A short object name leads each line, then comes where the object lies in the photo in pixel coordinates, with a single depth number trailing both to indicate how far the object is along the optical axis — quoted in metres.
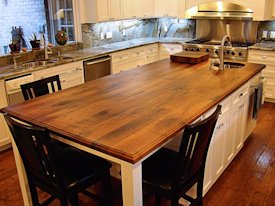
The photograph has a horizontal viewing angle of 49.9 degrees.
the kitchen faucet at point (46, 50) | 4.30
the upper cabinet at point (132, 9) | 5.28
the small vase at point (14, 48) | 4.02
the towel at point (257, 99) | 3.22
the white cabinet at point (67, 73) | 3.81
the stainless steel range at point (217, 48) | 4.85
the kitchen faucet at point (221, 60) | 3.04
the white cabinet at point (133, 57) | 4.95
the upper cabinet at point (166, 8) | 5.71
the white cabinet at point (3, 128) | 3.35
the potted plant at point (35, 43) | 4.29
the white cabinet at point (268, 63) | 4.64
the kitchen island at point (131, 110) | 1.61
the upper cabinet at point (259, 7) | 4.73
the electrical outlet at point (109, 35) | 5.50
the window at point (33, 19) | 4.95
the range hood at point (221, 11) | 5.13
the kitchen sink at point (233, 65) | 3.45
